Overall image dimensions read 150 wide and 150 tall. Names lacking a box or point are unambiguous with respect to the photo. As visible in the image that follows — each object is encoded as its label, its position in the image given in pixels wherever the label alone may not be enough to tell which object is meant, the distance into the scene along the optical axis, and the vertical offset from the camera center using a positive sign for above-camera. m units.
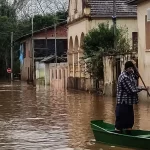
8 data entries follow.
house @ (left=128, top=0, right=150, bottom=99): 25.97 +1.32
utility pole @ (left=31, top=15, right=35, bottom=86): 62.95 +0.01
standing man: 11.61 -0.80
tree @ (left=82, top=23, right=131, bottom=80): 32.50 +1.24
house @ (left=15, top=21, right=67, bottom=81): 62.41 +2.73
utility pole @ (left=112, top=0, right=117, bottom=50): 31.79 +2.61
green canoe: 10.59 -1.58
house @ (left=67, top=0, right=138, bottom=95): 38.97 +3.46
